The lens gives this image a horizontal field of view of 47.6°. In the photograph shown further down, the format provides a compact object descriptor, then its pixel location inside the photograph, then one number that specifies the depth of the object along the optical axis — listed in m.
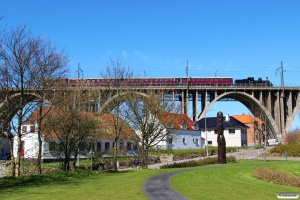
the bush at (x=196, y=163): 29.13
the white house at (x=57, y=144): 26.06
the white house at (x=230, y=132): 77.00
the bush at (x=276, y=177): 16.89
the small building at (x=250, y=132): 88.19
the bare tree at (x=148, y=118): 28.89
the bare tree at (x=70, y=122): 24.31
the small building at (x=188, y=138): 56.72
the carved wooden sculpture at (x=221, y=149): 30.50
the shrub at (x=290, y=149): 43.19
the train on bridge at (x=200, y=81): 70.12
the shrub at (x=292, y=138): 53.22
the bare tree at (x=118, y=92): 28.49
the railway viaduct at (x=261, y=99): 79.25
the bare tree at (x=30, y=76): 18.80
